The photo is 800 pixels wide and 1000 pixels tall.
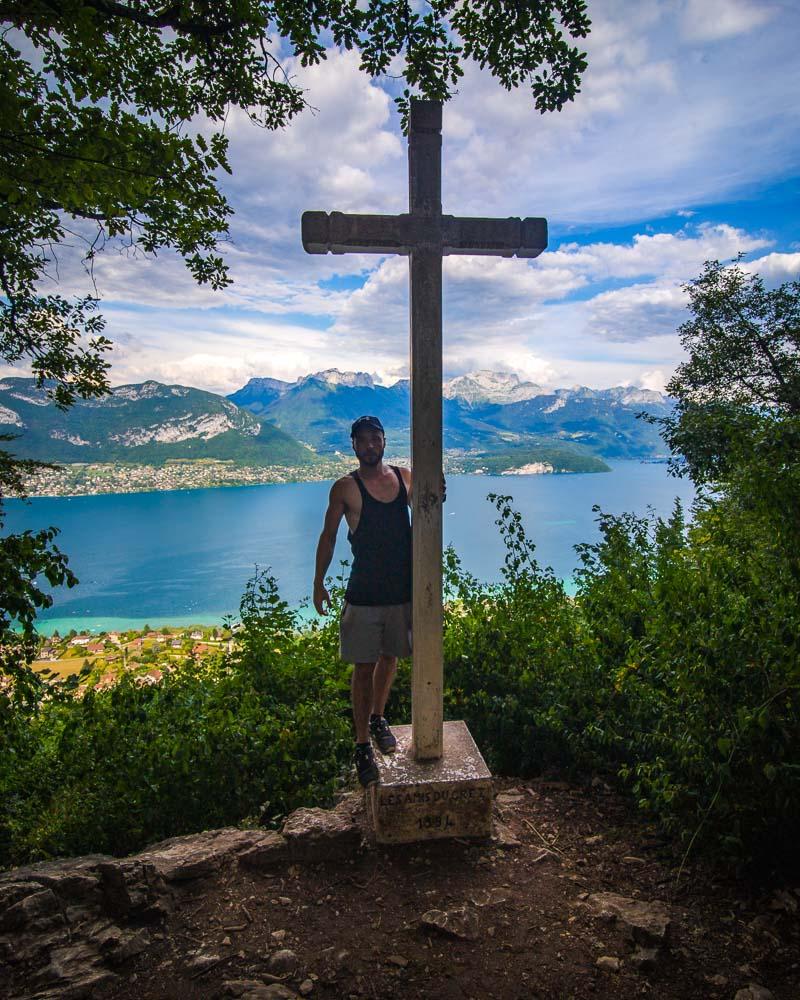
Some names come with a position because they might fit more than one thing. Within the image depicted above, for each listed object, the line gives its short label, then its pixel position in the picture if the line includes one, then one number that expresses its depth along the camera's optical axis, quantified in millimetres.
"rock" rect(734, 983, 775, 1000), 2186
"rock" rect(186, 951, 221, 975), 2492
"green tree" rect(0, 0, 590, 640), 2721
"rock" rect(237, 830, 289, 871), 3211
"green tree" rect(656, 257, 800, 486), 13564
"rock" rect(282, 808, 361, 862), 3270
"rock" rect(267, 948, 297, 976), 2486
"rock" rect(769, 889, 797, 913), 2603
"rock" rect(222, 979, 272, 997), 2322
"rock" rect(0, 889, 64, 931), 2602
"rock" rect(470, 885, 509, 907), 2885
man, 3729
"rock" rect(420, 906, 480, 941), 2666
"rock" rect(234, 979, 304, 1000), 2287
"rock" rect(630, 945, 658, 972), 2398
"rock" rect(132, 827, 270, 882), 3062
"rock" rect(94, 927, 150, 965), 2543
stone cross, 3494
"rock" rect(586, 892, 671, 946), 2520
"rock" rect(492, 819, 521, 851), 3375
